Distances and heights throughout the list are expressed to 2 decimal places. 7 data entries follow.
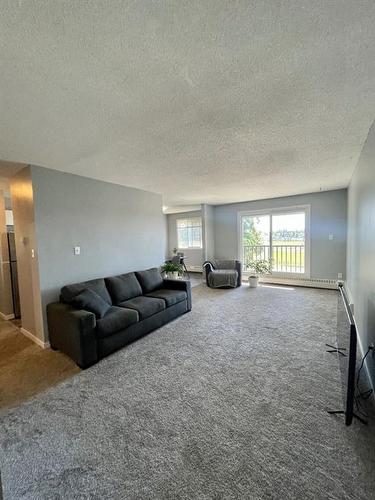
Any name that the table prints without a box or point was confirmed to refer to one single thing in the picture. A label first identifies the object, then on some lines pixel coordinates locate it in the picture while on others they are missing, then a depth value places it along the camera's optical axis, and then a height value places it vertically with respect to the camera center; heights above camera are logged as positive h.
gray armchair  6.06 -1.05
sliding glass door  6.02 -0.17
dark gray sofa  2.59 -1.01
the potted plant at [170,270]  5.10 -0.76
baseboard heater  5.67 -1.31
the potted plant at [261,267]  6.43 -0.95
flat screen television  1.64 -1.00
